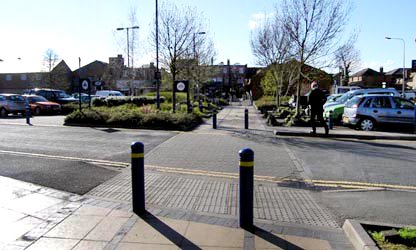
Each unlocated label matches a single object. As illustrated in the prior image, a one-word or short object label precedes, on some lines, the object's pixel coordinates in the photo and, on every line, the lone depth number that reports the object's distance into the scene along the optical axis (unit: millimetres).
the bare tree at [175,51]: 22188
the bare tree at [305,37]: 18875
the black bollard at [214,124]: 17152
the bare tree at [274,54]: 29492
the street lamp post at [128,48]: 32828
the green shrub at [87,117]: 17344
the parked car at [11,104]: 23891
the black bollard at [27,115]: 18609
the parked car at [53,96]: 30906
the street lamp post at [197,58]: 28455
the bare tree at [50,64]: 73062
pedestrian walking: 14047
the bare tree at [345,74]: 65750
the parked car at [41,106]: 25719
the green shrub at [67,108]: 26984
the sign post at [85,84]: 18558
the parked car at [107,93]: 43644
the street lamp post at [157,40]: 20164
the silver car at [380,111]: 15961
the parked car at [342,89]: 36994
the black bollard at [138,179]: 5086
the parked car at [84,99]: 33672
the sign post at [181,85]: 20516
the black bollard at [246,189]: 4586
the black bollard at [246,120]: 17061
